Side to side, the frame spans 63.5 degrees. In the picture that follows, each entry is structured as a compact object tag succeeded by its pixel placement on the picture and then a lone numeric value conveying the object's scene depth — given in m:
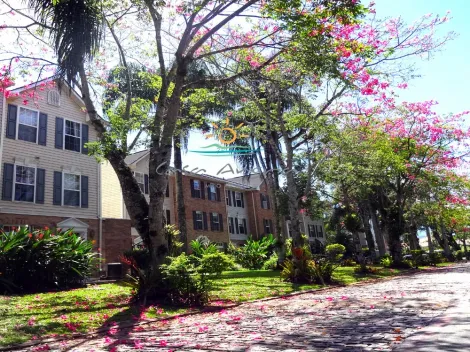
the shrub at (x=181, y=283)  8.82
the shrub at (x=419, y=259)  26.23
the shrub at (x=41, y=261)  11.01
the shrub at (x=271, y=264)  22.83
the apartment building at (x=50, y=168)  17.53
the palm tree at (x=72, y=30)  8.91
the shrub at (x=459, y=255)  41.23
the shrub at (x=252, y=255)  26.55
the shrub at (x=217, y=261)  12.91
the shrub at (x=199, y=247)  20.66
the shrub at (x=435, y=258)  28.62
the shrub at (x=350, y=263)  26.71
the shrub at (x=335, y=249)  29.94
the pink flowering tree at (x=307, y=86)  9.68
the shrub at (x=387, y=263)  23.76
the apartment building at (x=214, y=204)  25.69
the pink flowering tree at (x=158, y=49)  8.73
